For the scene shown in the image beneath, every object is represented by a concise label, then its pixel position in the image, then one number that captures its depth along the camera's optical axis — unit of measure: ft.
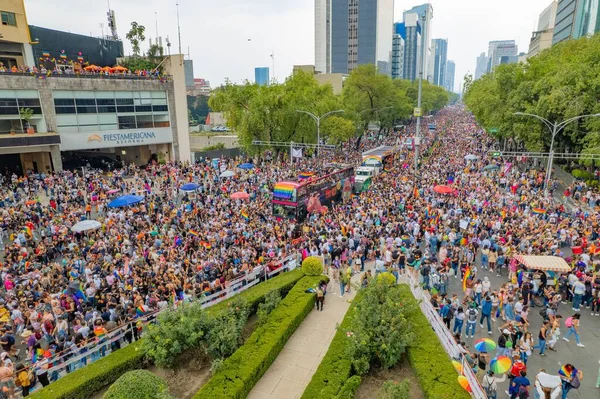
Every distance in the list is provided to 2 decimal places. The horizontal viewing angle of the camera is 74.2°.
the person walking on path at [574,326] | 40.45
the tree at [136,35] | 189.88
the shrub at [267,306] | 42.55
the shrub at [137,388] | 27.37
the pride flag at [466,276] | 50.64
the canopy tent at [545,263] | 48.73
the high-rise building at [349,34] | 493.77
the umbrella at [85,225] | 65.62
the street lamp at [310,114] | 136.09
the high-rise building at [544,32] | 451.53
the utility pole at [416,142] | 120.46
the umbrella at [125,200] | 78.34
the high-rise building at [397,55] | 599.74
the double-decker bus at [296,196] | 78.38
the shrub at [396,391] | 29.01
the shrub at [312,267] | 54.24
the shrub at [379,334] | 34.99
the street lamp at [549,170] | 93.91
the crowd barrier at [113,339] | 36.70
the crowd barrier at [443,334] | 31.12
